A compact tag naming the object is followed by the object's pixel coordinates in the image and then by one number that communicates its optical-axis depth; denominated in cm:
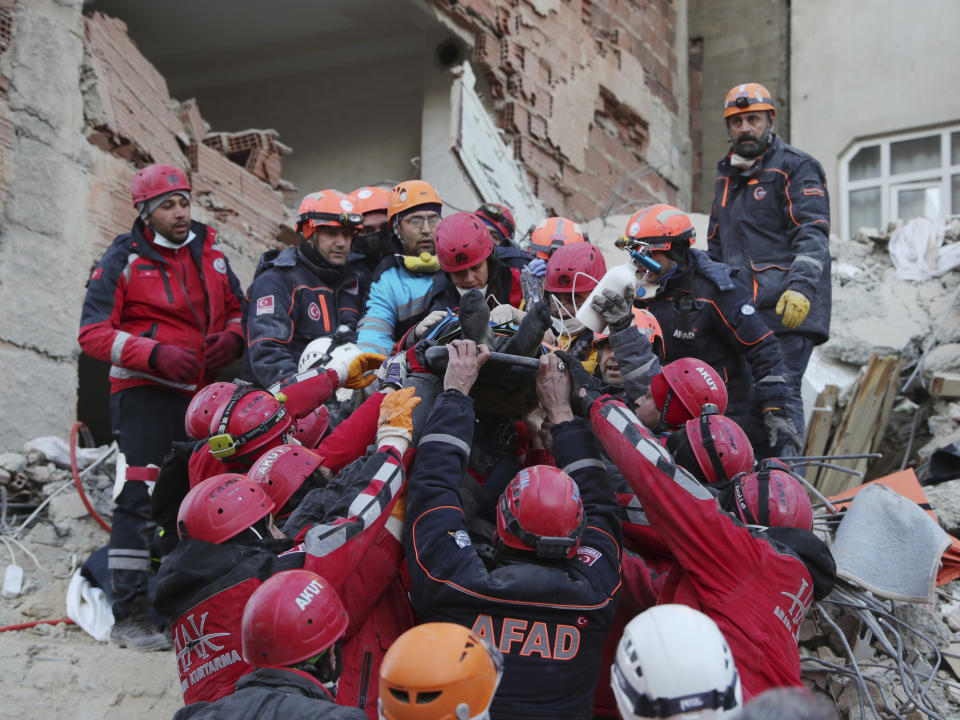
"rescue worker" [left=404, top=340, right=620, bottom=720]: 297
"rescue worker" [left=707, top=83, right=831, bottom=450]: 553
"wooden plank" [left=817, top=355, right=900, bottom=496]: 684
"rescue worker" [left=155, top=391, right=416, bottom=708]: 309
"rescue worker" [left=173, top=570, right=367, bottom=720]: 249
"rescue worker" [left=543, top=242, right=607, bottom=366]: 441
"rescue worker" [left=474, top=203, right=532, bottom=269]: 504
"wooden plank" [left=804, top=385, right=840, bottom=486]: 674
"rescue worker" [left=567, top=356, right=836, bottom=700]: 300
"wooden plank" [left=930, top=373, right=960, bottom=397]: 728
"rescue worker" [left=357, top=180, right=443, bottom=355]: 501
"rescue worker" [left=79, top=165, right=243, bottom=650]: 495
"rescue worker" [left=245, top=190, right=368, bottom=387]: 515
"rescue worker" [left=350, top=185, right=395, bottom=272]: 590
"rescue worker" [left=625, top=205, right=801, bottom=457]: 499
